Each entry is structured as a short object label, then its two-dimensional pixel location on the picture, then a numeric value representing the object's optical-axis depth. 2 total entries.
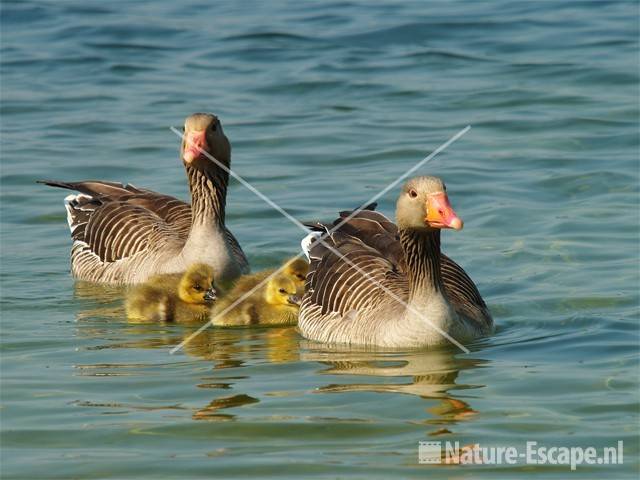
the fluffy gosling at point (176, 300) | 11.98
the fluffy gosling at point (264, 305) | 12.02
